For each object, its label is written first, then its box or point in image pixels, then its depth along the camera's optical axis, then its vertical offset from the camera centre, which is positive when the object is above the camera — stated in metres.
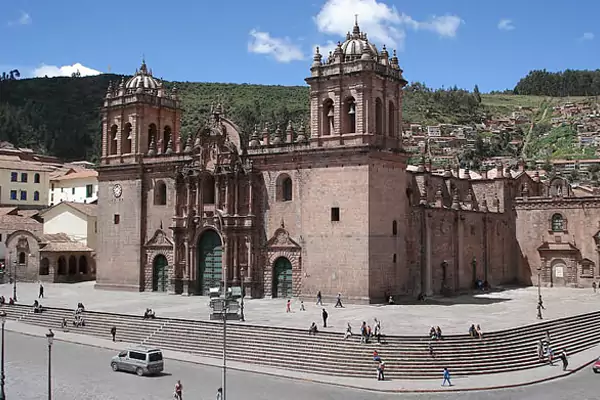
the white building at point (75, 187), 74.94 +7.33
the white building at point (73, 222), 58.59 +2.51
